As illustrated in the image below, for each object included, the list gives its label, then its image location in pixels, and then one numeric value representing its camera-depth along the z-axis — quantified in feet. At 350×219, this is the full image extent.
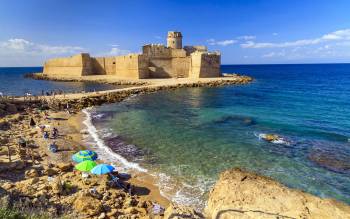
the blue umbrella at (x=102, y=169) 33.83
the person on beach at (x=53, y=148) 45.94
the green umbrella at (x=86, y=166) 35.07
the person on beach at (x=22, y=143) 45.20
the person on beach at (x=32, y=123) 62.39
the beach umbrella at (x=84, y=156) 39.29
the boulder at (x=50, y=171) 36.06
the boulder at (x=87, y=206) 26.84
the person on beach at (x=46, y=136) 52.70
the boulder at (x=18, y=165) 36.30
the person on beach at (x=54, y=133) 54.20
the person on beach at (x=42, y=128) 57.34
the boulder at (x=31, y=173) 34.49
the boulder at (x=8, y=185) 28.92
